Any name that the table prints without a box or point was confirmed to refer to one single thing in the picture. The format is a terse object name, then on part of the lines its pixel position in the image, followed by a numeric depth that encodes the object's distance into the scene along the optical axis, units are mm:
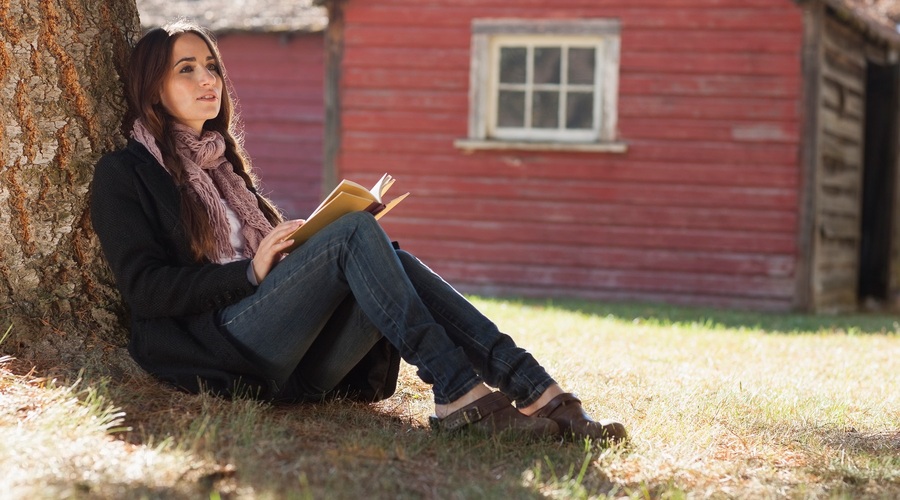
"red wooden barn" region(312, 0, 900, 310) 8992
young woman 3004
